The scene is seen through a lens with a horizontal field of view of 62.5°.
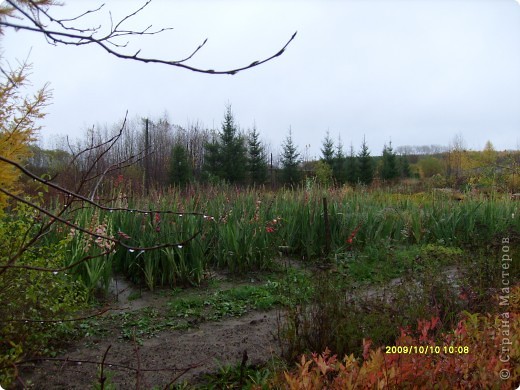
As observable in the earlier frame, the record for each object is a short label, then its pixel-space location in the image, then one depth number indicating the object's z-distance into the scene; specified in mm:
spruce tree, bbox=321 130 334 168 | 21797
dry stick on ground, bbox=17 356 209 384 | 3018
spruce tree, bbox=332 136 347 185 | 21203
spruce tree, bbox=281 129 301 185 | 19844
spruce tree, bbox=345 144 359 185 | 21562
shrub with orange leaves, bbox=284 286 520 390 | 1728
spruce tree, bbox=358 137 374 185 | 21484
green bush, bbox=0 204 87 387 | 2871
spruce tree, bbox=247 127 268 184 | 18750
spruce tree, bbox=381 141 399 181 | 21953
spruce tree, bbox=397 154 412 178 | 23759
